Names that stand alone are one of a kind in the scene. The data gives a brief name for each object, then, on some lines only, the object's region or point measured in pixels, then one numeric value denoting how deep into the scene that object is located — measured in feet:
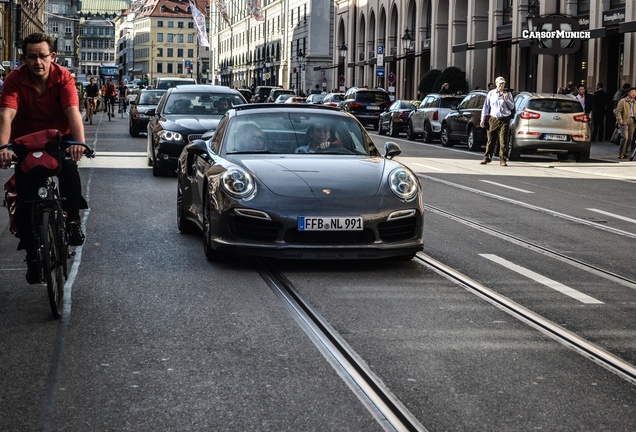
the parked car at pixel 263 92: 221.87
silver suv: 86.17
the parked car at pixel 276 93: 201.51
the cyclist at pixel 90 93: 150.18
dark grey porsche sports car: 28.91
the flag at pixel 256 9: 226.99
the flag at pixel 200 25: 237.31
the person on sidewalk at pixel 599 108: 117.50
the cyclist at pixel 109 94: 175.01
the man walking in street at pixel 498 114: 76.59
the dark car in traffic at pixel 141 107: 113.89
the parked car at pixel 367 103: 155.12
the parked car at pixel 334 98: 168.60
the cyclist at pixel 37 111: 24.08
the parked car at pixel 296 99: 165.82
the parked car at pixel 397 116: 132.36
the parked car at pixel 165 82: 145.48
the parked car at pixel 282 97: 180.24
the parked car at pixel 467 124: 101.30
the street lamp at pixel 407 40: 195.15
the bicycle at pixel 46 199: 23.02
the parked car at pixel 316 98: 181.98
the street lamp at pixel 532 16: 123.44
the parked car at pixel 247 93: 146.98
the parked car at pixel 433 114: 116.26
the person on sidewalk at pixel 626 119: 91.71
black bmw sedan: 60.03
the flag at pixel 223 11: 242.80
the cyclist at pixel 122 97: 207.93
